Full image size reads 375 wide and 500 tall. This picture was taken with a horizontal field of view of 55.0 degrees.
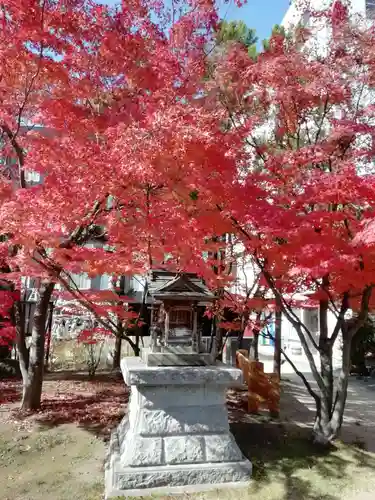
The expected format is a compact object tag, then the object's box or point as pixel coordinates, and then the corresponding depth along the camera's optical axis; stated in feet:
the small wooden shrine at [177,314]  22.53
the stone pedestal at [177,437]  20.25
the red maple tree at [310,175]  23.21
